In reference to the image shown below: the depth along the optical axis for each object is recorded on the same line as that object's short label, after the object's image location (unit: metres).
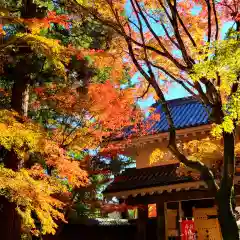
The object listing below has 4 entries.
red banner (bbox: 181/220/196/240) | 14.12
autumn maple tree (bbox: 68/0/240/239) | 7.03
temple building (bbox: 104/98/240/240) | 13.60
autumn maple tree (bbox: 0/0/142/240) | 10.22
